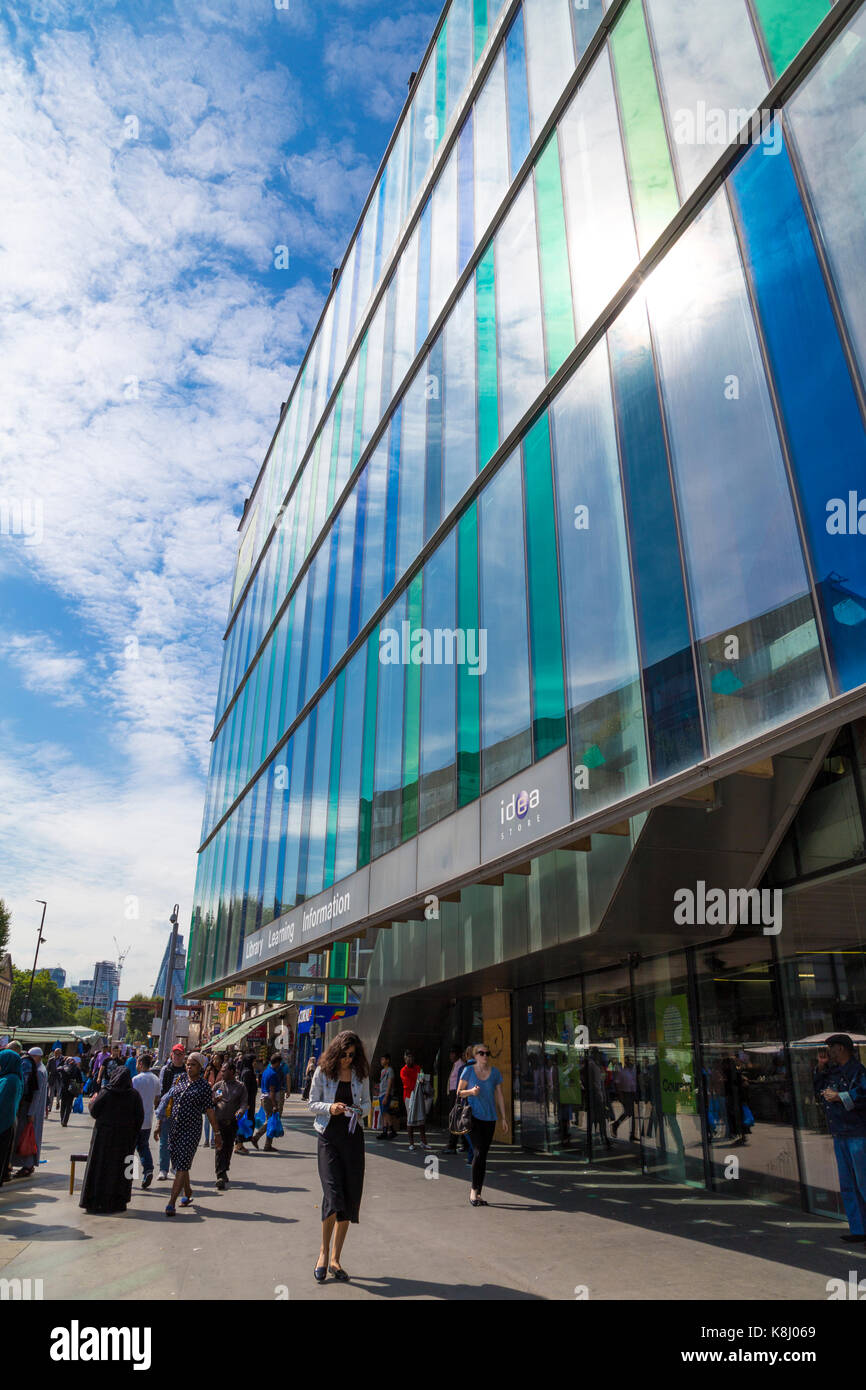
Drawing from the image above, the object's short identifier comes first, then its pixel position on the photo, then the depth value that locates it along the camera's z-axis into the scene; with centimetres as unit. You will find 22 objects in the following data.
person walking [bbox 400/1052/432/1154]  1599
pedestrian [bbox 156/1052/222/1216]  938
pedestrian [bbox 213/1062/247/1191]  1134
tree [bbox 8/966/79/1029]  14375
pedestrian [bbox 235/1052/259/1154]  1725
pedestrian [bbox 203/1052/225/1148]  1563
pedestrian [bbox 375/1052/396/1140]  1803
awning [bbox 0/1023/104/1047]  2753
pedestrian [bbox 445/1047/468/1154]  1369
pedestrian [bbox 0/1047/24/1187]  961
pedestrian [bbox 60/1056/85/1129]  2347
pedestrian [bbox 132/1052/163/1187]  1172
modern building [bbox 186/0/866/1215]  717
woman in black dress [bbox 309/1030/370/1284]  620
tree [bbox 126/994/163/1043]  15362
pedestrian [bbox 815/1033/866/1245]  760
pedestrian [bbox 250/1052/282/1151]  1697
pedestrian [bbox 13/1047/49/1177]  1241
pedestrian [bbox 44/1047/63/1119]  2620
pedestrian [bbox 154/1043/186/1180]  1115
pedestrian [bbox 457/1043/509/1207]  990
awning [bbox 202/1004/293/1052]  4306
